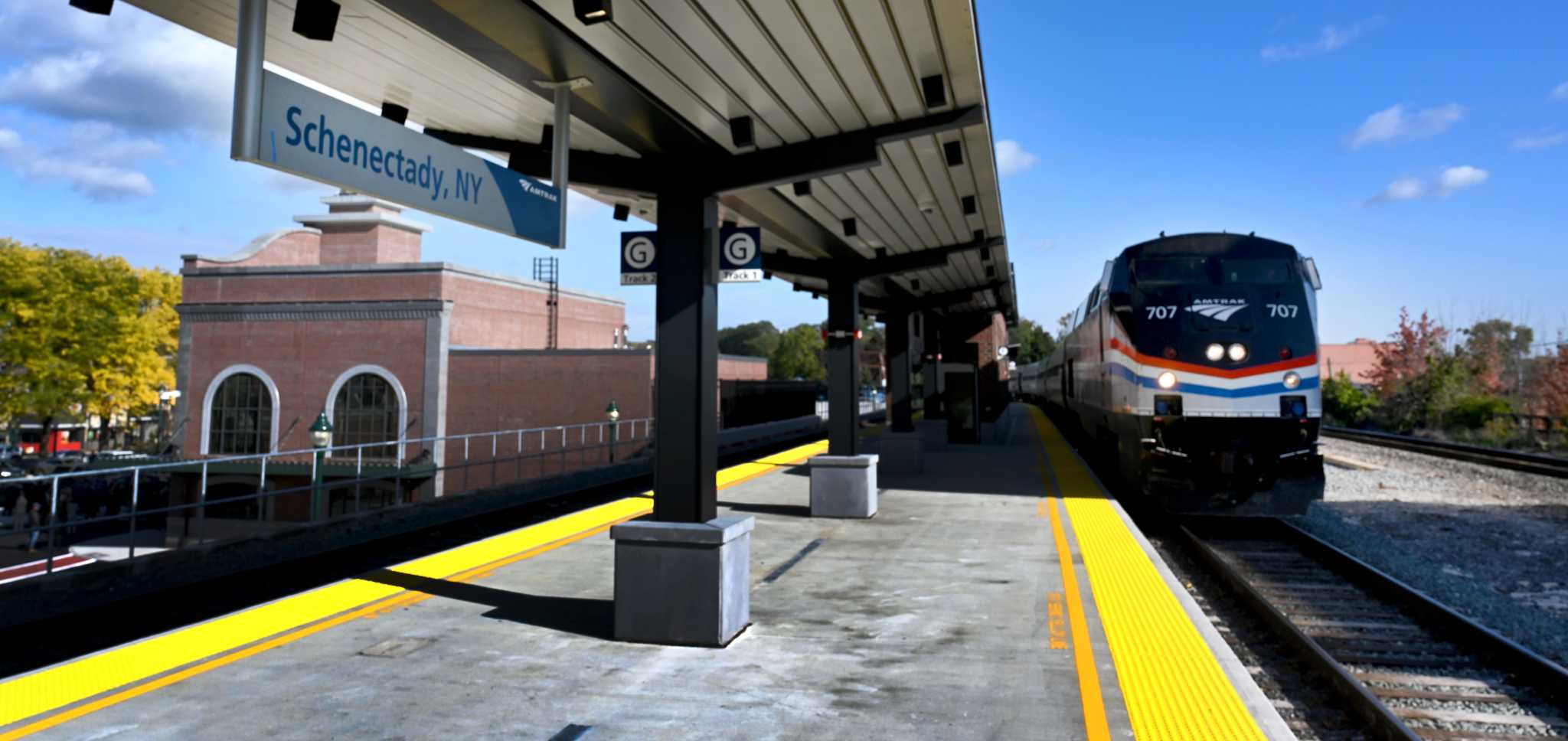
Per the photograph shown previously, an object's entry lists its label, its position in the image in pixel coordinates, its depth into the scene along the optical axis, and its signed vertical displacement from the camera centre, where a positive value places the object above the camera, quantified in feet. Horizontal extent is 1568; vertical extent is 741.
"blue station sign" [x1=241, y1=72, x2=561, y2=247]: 13.17 +4.35
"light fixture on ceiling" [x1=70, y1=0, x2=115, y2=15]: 13.79 +6.46
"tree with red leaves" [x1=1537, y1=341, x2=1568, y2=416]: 122.11 +5.45
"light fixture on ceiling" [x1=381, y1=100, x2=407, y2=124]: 22.13 +7.71
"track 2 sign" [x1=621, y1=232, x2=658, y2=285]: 24.07 +4.37
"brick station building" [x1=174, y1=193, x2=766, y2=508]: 125.70 +7.14
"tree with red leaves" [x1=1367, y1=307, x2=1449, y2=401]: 166.57 +14.01
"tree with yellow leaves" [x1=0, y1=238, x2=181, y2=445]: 127.13 +10.77
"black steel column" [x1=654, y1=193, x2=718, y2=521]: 21.66 +0.81
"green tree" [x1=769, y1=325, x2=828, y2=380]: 402.72 +27.85
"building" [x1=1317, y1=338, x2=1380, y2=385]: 383.86 +28.82
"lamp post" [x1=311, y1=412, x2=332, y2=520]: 40.24 -1.95
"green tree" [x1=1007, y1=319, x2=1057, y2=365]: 387.34 +35.34
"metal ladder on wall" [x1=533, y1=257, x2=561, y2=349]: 156.25 +18.58
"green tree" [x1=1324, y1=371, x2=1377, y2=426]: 146.82 +3.00
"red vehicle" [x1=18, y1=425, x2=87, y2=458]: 178.29 -7.07
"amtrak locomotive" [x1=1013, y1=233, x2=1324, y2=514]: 37.52 +1.99
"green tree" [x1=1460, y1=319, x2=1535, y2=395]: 158.20 +15.01
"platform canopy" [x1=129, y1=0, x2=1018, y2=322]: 16.83 +7.78
